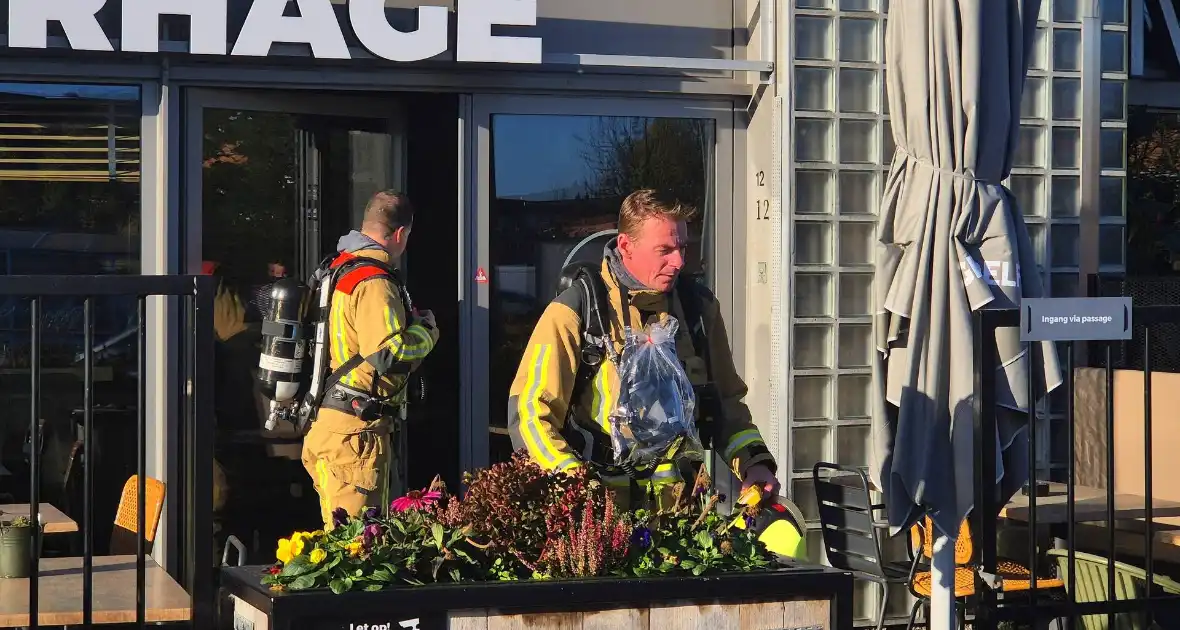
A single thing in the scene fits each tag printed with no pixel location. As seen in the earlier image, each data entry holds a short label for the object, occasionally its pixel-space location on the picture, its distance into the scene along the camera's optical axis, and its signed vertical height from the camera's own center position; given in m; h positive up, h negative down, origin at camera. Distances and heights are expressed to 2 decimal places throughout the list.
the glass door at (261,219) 6.40 +0.45
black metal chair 6.01 -0.91
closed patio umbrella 4.94 +0.24
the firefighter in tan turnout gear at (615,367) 4.53 -0.14
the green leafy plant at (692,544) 3.55 -0.57
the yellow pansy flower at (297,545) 3.47 -0.55
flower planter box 3.27 -0.67
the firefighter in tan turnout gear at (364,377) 5.75 -0.24
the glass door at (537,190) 6.62 +0.60
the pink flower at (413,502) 3.64 -0.47
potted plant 4.67 -0.75
